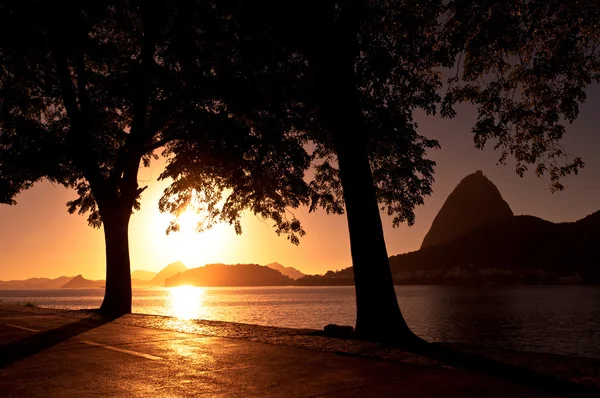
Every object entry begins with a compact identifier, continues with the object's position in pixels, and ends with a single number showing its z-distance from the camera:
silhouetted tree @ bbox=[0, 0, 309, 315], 17.48
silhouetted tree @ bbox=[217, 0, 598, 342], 12.69
